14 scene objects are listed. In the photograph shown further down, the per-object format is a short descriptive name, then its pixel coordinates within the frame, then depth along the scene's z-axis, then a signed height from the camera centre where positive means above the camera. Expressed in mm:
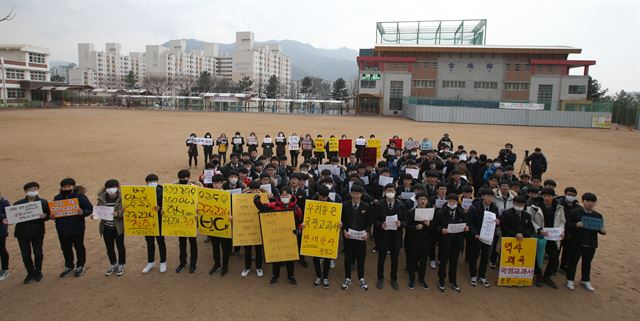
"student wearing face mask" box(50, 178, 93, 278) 6547 -2027
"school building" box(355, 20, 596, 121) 58250 +7451
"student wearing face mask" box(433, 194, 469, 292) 6582 -2025
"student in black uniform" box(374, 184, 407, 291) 6492 -1837
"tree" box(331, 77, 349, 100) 88875 +6480
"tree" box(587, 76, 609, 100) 70375 +6747
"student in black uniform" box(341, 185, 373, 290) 6488 -1885
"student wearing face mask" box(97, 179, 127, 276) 6742 -2017
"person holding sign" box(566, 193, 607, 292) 6488 -1945
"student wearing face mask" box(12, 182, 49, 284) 6402 -2142
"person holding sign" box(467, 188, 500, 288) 6746 -1992
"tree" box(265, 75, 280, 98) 96719 +7046
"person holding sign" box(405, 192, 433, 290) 6562 -2092
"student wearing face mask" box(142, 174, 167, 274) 6953 -2481
